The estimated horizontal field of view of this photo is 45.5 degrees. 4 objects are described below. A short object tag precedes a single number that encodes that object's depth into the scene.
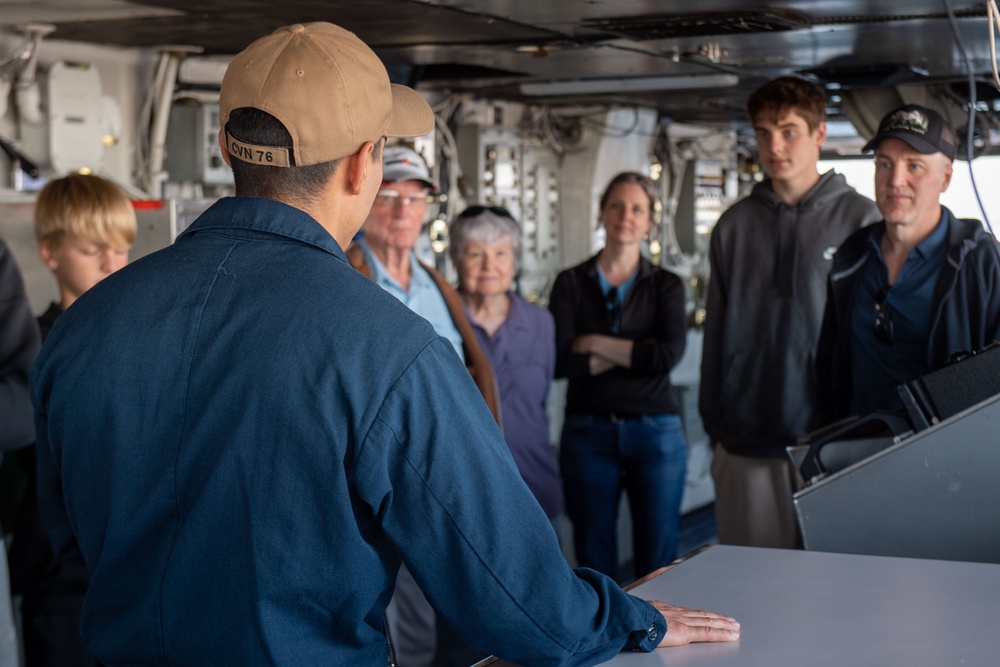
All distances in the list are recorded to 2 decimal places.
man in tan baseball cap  1.18
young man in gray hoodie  3.10
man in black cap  2.40
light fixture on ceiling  4.67
